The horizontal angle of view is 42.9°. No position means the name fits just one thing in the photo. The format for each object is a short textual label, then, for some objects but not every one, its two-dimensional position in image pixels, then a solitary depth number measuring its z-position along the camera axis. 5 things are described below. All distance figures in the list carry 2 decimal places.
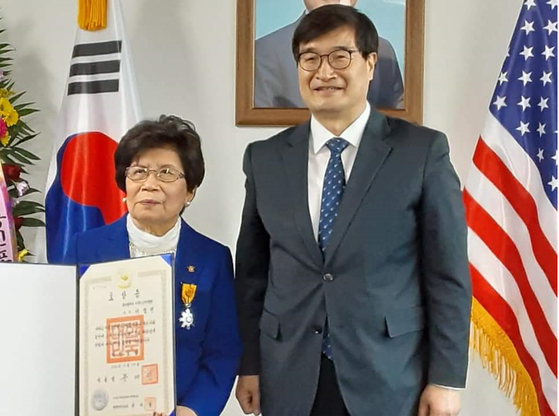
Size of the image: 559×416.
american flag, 2.07
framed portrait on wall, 2.33
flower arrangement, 2.15
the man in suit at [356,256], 1.47
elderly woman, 1.54
